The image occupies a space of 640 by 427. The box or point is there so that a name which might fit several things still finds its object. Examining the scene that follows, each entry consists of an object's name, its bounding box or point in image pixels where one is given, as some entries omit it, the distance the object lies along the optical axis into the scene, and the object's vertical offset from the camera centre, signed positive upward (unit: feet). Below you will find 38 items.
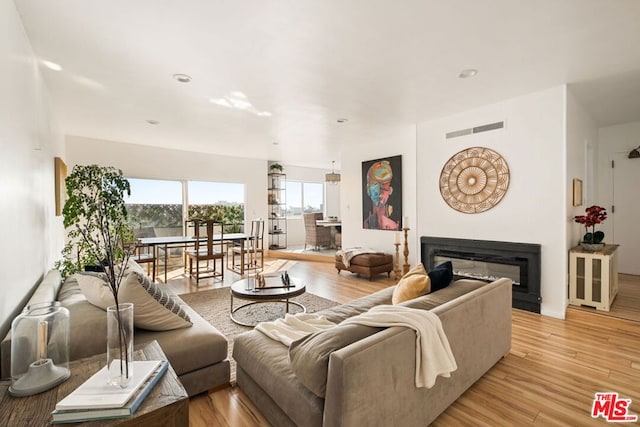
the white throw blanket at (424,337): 4.91 -2.15
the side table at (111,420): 3.29 -2.30
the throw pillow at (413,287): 7.45 -1.95
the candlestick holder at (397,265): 17.26 -3.22
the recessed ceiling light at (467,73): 9.60 +4.54
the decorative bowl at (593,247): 11.51 -1.41
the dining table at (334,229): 26.17 -1.65
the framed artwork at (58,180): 12.05 +1.29
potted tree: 3.89 -0.90
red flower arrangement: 11.75 -0.33
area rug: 10.39 -3.99
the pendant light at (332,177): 26.66 +3.07
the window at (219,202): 23.11 +0.76
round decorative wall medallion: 12.42 +1.38
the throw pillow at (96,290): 6.26 -1.69
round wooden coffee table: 9.79 -2.76
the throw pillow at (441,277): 7.62 -1.73
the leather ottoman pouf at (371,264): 16.99 -3.11
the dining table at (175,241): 15.78 -1.66
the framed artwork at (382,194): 18.43 +1.14
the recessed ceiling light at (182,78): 9.86 +4.52
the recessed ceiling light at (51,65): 9.02 +4.56
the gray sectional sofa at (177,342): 5.70 -2.72
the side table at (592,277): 11.01 -2.54
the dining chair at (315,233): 25.81 -1.90
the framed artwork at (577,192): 11.90 +0.79
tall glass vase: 3.87 -1.76
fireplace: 11.57 -2.19
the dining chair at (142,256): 15.45 -2.43
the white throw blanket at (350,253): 17.87 -2.54
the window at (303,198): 30.68 +1.47
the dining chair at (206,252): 16.42 -2.32
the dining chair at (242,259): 18.43 -3.53
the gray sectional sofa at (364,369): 4.14 -2.71
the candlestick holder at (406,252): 16.17 -2.27
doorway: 16.03 -0.08
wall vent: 12.44 +3.60
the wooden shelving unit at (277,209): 27.61 +0.22
